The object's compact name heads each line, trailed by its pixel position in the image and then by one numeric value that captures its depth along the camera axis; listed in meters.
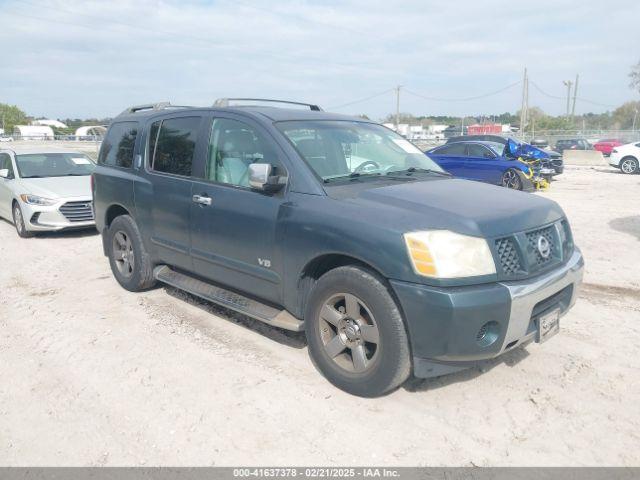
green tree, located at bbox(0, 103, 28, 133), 92.50
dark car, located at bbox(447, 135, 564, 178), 16.02
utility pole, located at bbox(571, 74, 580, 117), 65.65
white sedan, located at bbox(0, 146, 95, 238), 8.74
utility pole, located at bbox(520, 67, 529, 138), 43.03
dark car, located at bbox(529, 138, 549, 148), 23.81
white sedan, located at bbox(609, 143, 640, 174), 21.42
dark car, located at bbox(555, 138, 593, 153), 31.70
